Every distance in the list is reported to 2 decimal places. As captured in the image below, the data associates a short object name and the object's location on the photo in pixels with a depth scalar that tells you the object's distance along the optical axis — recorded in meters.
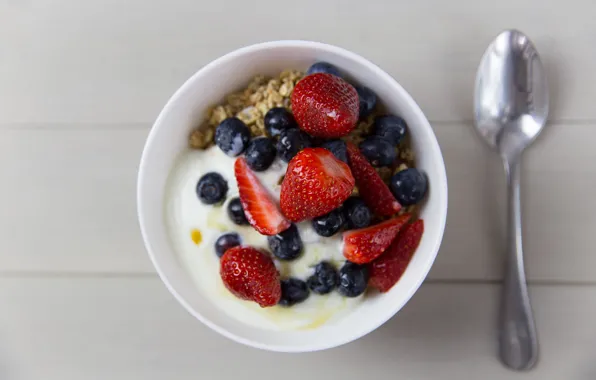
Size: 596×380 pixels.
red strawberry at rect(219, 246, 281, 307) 0.50
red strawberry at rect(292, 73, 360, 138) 0.50
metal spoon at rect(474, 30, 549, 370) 0.56
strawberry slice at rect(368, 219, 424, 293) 0.52
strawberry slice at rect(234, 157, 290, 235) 0.51
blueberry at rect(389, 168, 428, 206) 0.51
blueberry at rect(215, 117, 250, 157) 0.52
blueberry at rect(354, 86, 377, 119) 0.52
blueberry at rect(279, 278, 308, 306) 0.51
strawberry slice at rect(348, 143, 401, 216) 0.51
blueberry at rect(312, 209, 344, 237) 0.50
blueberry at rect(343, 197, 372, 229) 0.51
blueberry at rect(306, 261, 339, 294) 0.51
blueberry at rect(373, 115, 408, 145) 0.52
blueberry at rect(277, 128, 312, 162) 0.51
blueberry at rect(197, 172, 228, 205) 0.52
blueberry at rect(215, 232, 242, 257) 0.52
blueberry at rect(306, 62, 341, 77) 0.52
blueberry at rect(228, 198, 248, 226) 0.51
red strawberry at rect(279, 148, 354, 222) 0.49
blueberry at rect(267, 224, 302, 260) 0.51
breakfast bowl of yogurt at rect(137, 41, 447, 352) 0.50
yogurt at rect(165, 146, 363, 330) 0.52
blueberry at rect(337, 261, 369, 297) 0.51
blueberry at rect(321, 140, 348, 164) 0.50
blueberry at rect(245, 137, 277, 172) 0.51
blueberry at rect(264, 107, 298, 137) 0.51
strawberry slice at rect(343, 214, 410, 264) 0.51
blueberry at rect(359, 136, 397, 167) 0.51
